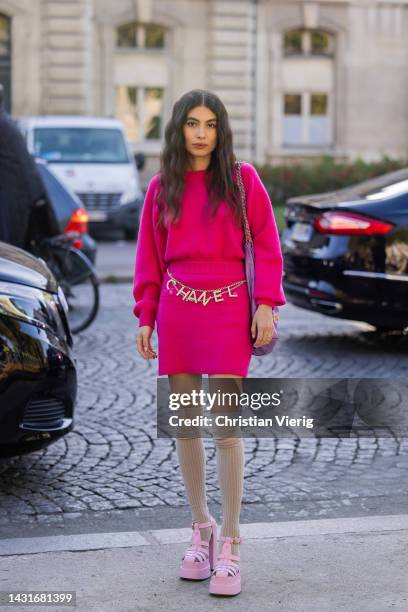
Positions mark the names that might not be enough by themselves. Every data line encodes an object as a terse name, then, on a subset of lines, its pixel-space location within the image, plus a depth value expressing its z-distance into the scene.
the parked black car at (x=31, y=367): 5.21
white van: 20.31
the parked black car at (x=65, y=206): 11.09
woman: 4.16
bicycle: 10.25
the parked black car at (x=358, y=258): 8.96
